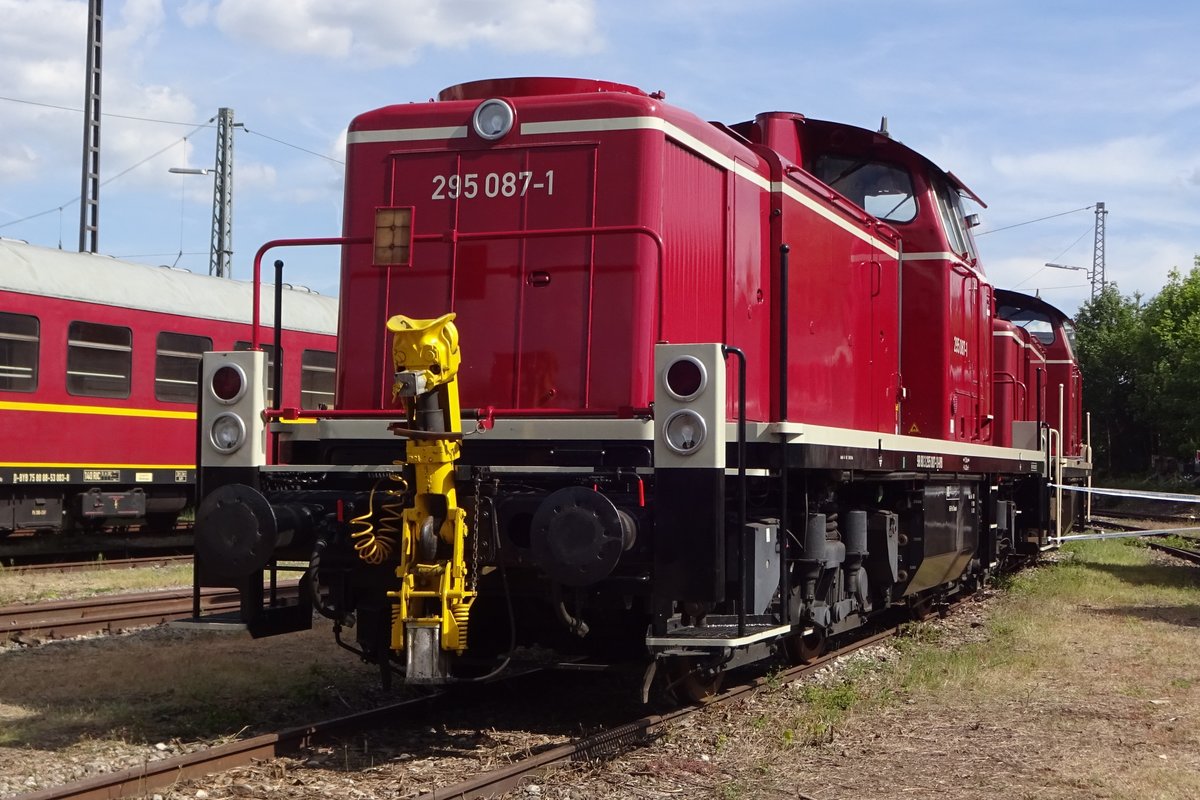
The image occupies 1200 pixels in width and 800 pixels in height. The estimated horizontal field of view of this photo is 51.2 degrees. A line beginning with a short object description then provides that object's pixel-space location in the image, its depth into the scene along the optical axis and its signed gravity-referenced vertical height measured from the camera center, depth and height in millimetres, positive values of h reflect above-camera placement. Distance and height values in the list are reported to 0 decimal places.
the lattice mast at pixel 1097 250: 65562 +10993
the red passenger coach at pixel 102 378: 14000 +788
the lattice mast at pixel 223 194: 26453 +5461
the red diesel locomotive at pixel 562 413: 5719 +189
